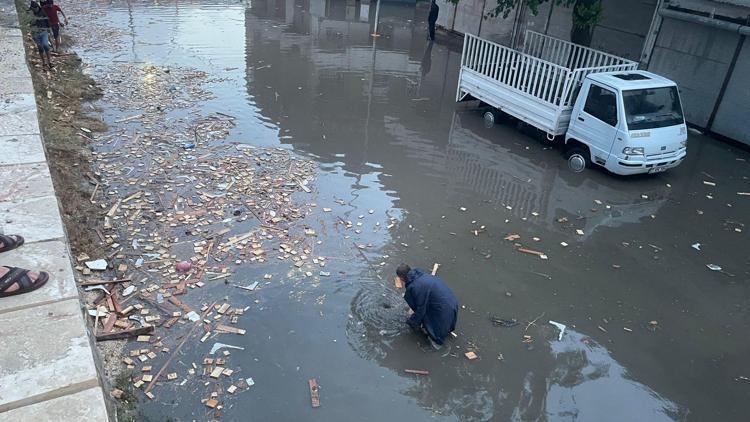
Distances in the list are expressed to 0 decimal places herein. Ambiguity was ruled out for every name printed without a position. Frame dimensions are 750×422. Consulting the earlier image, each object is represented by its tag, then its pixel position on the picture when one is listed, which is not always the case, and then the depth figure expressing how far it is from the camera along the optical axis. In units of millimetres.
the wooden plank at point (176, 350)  6081
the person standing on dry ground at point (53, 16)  16641
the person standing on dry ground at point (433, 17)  23453
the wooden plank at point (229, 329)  6910
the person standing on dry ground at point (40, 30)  15242
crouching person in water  6648
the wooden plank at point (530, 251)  8984
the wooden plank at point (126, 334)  6567
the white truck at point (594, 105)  10906
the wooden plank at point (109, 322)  6719
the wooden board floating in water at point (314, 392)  6020
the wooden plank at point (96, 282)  7381
